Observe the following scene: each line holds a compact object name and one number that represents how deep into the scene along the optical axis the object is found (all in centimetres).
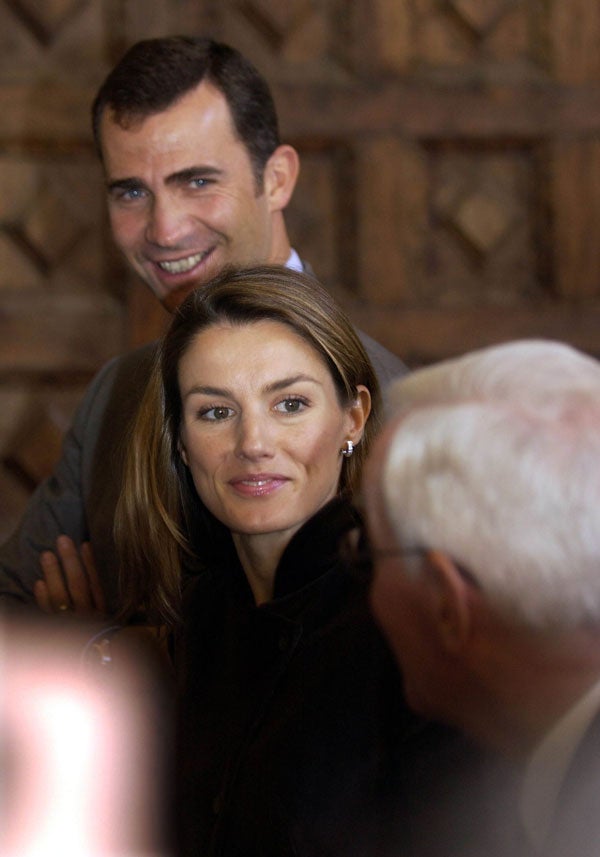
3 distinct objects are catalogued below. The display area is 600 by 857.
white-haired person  458
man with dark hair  549
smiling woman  481
